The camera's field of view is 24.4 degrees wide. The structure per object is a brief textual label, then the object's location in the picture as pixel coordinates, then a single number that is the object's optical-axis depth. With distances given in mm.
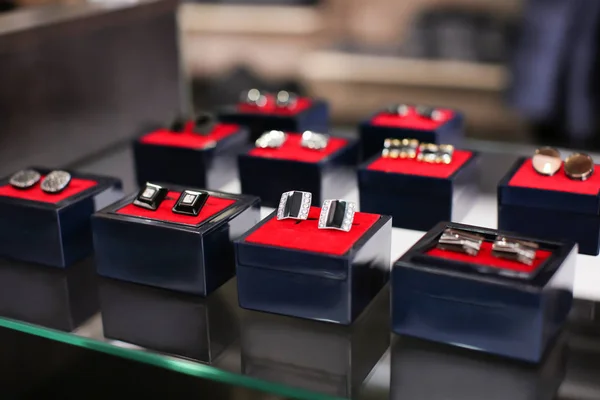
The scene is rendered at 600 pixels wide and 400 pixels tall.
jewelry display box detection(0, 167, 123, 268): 841
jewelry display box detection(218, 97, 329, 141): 1044
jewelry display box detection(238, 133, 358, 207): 918
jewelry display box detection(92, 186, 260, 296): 793
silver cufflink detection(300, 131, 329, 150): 951
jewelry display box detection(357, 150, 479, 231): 883
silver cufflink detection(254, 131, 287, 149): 954
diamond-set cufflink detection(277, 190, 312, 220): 805
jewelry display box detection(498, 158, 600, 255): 844
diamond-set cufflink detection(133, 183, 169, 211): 826
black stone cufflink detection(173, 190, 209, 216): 815
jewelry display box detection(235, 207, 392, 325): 756
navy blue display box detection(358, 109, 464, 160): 995
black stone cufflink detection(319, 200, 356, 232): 788
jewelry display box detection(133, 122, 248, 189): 963
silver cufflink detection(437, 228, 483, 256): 758
